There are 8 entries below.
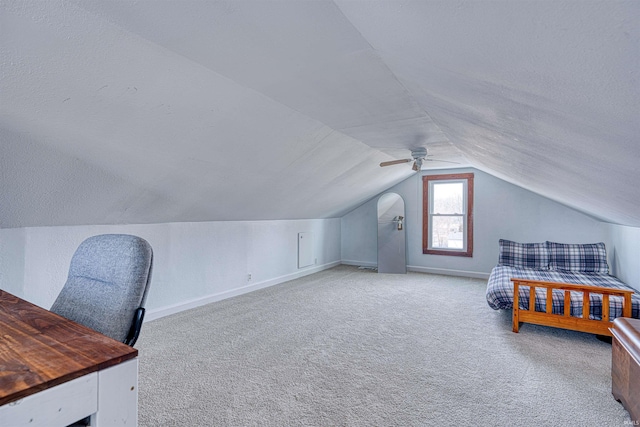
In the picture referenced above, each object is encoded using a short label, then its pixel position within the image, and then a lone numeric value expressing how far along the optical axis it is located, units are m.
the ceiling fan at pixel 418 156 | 4.22
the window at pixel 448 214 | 6.05
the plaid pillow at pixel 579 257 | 4.52
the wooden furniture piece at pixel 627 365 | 1.73
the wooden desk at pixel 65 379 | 0.65
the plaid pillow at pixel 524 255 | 4.82
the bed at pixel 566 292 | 2.99
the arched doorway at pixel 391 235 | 6.33
